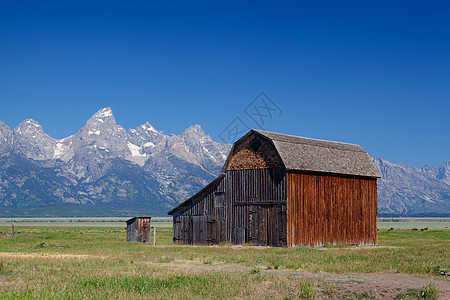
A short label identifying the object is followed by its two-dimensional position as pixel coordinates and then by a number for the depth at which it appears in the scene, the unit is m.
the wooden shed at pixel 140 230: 58.62
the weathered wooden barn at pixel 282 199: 48.84
